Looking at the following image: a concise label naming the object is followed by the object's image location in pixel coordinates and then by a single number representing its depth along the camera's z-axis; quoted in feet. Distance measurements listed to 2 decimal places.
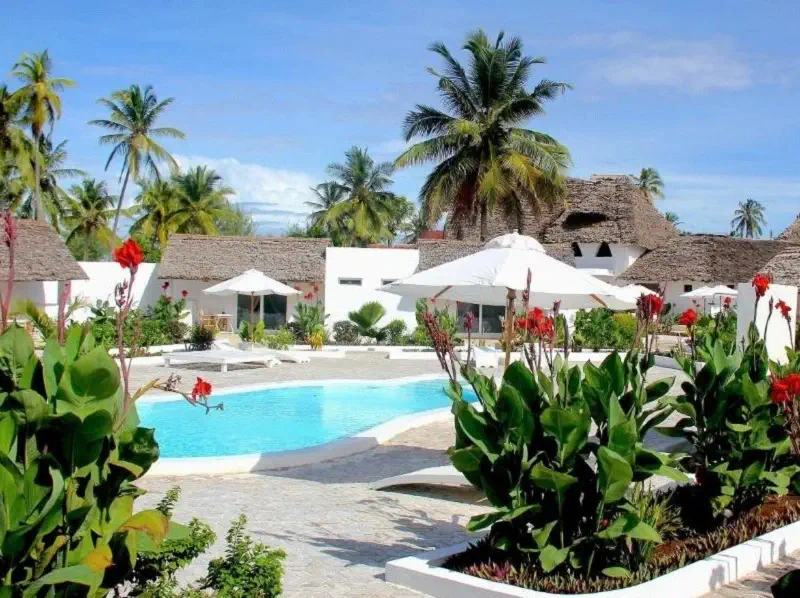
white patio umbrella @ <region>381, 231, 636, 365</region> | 25.61
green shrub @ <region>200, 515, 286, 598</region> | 12.42
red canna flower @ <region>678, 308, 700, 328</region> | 20.22
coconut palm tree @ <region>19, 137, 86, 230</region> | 136.05
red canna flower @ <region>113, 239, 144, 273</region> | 11.51
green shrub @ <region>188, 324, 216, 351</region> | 73.77
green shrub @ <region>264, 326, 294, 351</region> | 75.87
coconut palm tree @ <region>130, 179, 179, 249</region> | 139.74
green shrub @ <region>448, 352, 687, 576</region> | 14.88
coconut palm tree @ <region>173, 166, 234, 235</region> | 140.67
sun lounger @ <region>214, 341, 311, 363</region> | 68.25
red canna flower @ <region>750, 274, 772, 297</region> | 20.86
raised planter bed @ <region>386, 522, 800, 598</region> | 15.02
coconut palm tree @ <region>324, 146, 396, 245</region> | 156.04
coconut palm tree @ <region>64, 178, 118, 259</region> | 143.95
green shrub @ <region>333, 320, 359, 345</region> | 89.65
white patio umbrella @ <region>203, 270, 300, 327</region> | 76.33
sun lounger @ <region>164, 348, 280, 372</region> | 61.46
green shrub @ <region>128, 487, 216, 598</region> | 11.98
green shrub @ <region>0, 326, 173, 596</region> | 9.80
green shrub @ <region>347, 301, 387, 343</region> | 88.74
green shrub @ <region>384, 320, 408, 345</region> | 88.79
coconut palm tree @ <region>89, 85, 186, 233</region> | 136.46
